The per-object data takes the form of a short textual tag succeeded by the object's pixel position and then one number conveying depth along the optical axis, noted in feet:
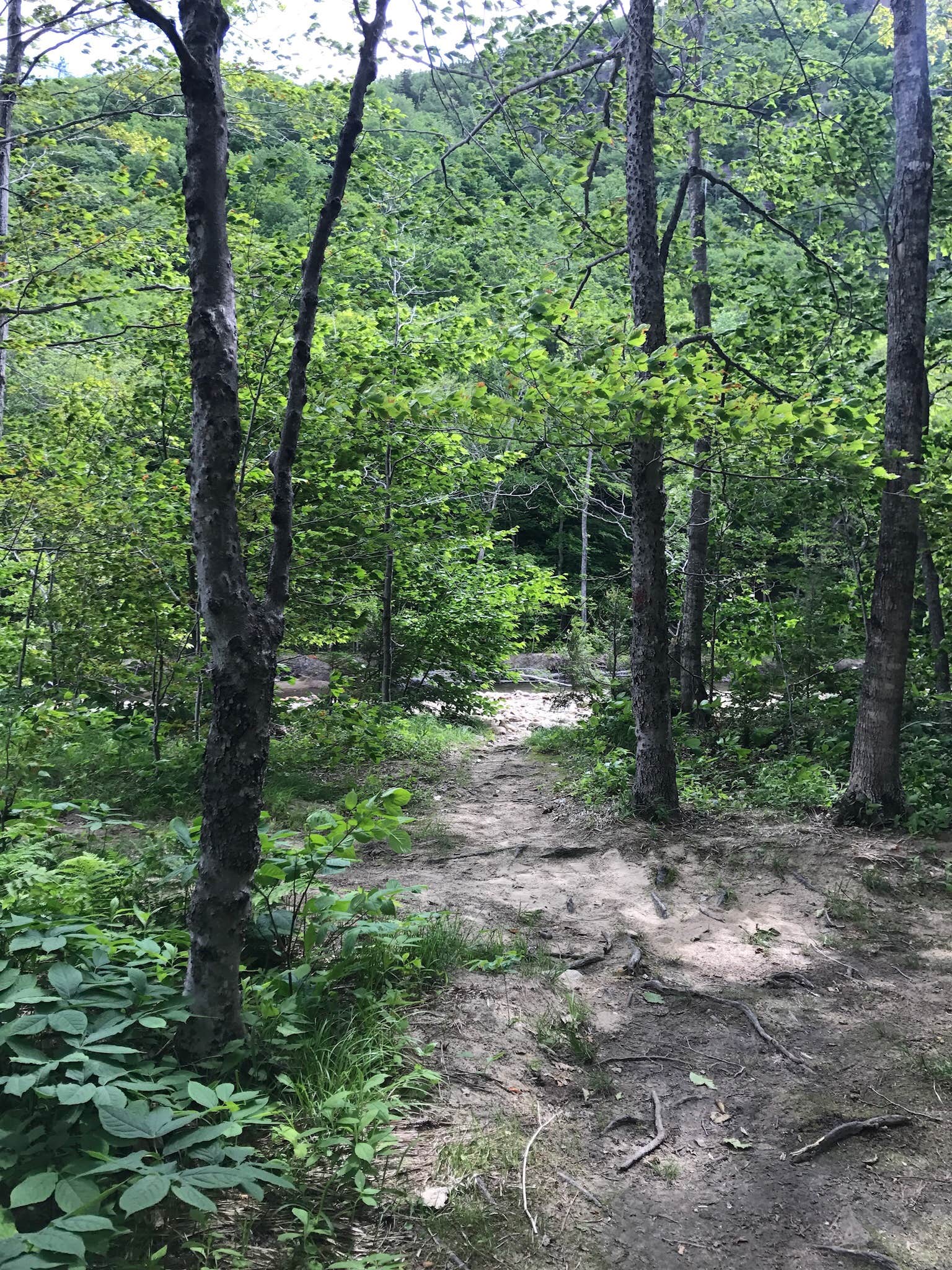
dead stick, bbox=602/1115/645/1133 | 10.03
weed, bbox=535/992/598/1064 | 11.54
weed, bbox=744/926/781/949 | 15.46
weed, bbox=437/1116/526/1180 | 8.36
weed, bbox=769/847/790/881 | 18.74
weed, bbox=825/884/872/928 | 16.30
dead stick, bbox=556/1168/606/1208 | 8.57
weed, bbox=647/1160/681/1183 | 9.12
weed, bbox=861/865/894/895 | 17.48
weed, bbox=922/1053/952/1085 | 10.74
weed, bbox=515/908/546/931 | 16.06
